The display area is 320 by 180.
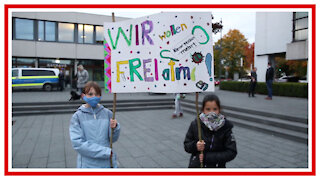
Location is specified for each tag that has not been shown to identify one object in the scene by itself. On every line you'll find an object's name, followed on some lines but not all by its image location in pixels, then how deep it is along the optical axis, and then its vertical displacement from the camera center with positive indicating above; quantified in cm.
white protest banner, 245 +35
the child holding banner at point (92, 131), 245 -47
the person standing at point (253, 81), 1251 +33
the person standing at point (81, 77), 1164 +42
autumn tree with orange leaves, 4050 +636
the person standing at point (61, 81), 1959 +38
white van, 1811 +58
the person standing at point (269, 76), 1160 +53
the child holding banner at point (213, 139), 235 -52
